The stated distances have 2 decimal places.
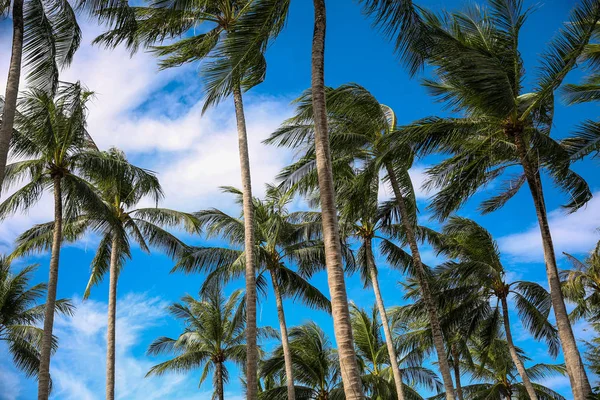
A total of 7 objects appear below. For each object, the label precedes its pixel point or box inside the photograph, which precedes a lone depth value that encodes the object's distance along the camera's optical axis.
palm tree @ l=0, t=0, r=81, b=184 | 10.10
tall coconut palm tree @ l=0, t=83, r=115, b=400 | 15.08
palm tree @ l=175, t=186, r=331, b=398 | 20.44
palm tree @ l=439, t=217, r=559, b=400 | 19.19
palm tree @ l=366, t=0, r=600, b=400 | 11.64
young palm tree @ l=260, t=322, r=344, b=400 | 24.67
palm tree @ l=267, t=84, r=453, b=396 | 14.95
